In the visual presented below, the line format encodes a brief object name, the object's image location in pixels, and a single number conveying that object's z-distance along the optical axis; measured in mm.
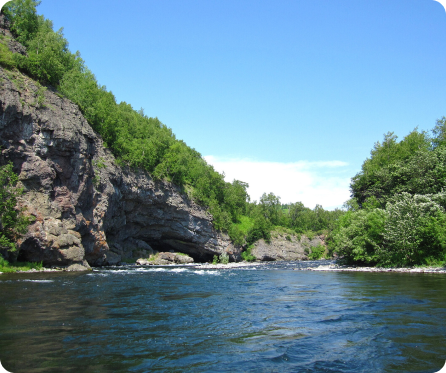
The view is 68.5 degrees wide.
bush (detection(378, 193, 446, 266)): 32188
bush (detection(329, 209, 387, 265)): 38406
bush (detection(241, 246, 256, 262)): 82312
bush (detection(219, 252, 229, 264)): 66312
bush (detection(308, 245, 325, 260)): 94312
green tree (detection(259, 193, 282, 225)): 115188
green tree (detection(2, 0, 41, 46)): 42219
